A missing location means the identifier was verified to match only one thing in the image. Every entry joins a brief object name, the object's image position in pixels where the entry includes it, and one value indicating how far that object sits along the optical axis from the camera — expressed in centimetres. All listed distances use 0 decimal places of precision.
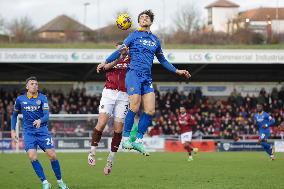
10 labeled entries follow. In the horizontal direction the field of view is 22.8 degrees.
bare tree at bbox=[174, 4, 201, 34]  7494
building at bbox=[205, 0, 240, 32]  12116
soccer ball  1409
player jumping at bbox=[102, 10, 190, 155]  1401
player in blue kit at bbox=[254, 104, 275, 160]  3089
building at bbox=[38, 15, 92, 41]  6781
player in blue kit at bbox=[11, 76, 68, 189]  1570
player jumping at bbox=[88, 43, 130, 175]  1485
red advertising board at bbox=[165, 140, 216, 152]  4169
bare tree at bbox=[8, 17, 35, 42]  6327
